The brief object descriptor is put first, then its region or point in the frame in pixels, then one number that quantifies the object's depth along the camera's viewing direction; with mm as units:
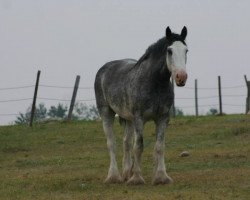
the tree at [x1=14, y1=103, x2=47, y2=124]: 90038
